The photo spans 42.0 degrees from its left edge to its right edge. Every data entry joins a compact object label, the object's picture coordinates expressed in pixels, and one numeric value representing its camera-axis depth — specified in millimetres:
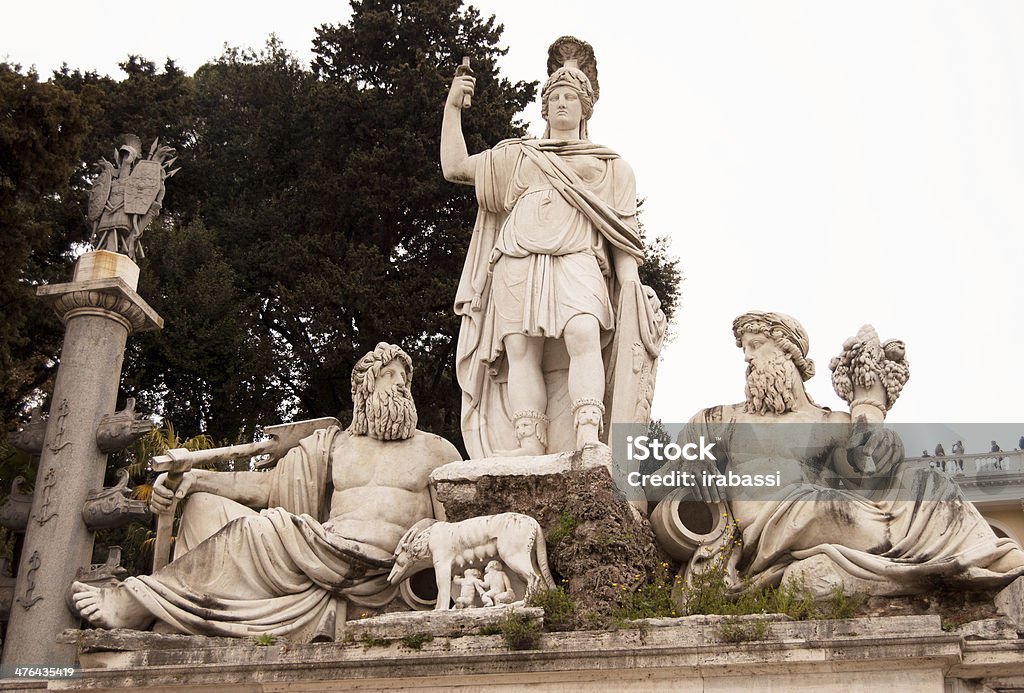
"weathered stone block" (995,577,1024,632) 7070
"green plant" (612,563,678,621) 7188
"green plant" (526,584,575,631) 7172
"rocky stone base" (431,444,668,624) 7613
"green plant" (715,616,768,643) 6746
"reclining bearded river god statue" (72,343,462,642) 8008
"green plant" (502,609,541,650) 6949
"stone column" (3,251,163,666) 11219
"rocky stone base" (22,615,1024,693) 6645
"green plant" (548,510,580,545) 7852
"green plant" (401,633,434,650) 7129
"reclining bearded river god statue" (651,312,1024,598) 7504
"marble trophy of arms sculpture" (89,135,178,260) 13625
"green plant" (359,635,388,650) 7195
